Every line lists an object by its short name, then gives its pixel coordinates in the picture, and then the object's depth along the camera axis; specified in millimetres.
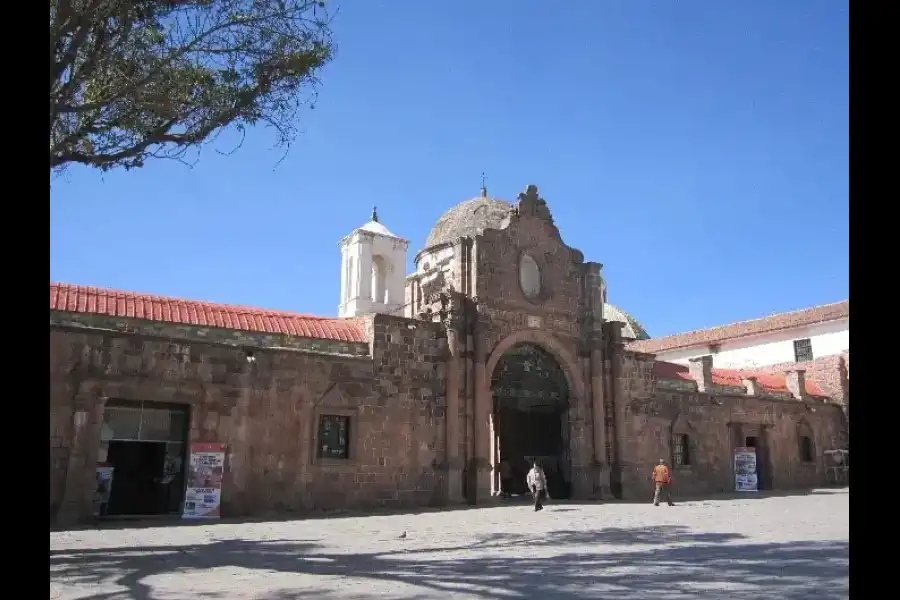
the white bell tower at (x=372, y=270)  31472
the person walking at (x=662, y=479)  19266
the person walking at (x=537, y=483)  17578
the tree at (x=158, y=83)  8812
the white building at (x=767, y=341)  32316
